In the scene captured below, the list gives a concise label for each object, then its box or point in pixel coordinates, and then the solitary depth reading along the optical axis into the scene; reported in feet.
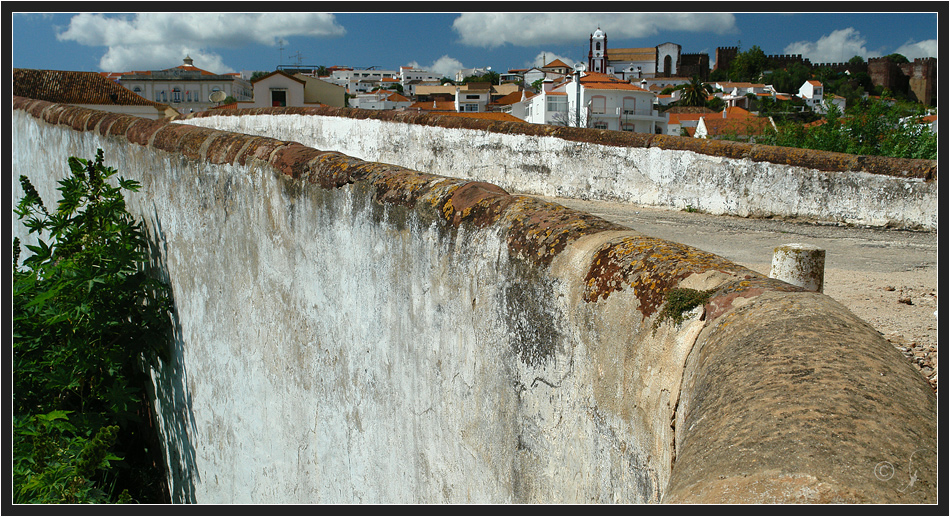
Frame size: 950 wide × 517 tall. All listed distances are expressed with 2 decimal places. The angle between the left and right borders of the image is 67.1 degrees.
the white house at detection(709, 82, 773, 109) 251.60
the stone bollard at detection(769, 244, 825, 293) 10.19
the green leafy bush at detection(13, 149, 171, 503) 14.29
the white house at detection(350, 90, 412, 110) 228.43
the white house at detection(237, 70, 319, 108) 120.47
